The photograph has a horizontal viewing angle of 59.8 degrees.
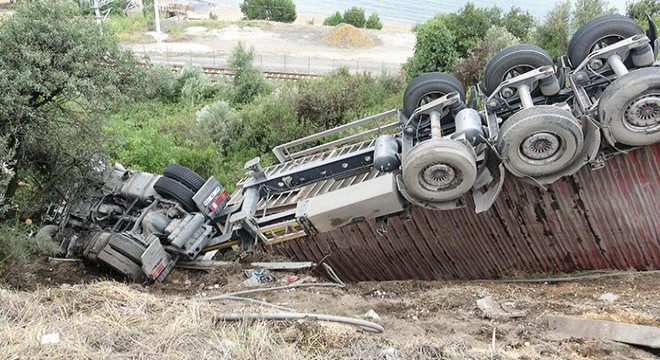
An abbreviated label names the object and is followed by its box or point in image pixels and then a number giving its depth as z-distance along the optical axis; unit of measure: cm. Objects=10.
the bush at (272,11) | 3862
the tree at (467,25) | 1761
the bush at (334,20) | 3472
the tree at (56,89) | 638
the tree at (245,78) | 1847
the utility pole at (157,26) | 2609
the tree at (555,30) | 1529
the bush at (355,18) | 3488
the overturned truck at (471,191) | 493
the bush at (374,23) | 3469
